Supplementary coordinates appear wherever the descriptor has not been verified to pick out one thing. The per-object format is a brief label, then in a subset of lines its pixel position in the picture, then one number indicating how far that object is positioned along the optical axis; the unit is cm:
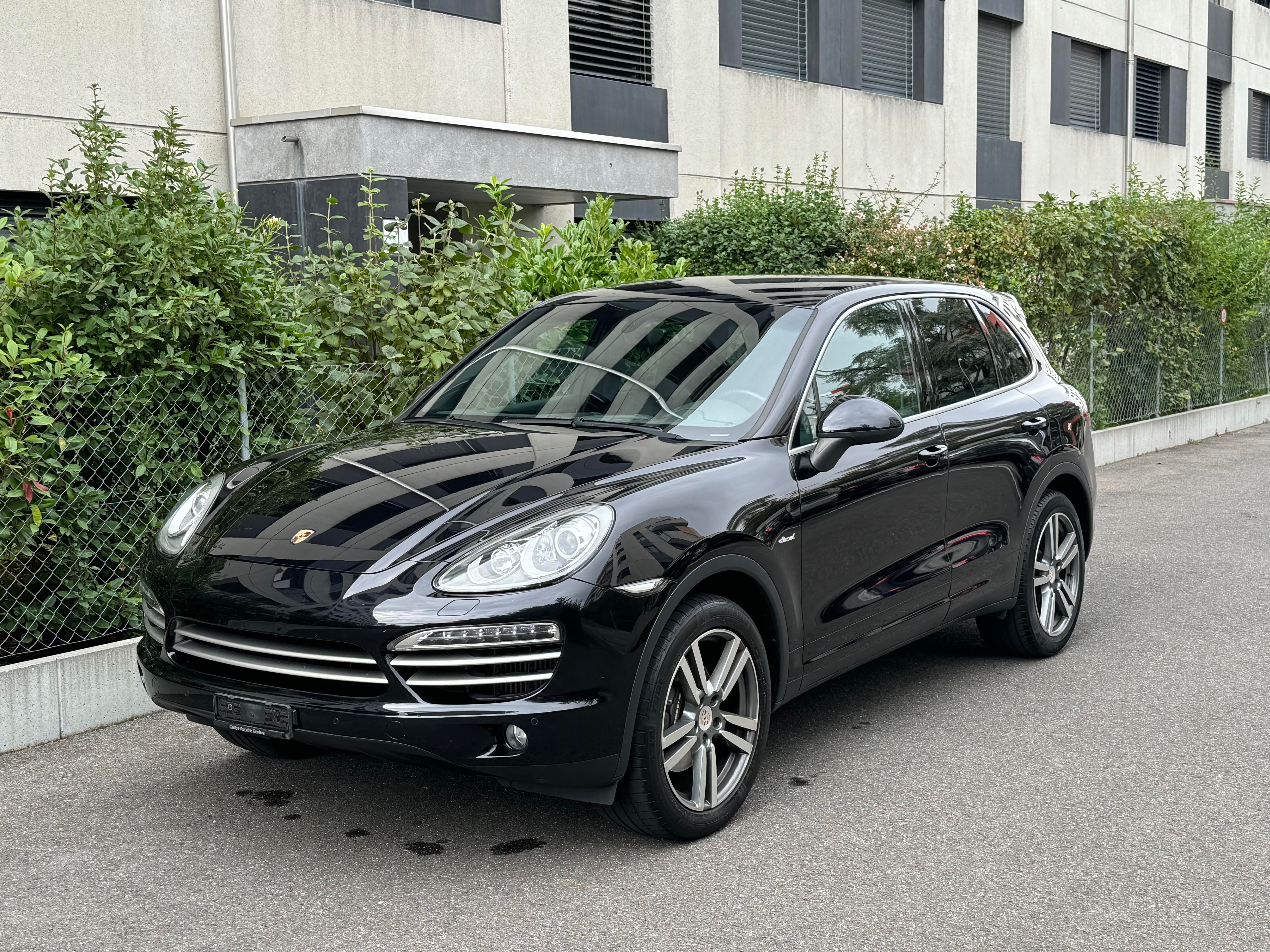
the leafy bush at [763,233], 1453
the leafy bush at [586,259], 845
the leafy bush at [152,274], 586
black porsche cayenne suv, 370
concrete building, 1152
